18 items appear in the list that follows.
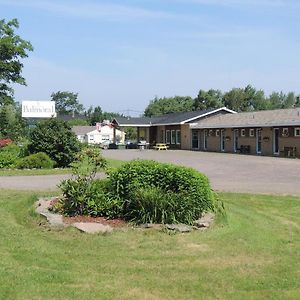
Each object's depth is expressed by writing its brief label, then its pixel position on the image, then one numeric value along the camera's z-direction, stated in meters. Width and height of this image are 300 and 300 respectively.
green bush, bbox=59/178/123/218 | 8.76
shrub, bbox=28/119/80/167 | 24.97
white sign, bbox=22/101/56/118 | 66.12
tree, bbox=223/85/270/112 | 98.75
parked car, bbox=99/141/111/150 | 60.26
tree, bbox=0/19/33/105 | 38.72
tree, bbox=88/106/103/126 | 114.72
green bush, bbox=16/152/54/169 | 23.53
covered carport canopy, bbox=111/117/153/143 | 59.06
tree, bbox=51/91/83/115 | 158.25
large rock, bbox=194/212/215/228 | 8.25
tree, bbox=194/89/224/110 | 96.75
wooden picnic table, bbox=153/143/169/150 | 52.59
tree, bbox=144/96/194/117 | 107.69
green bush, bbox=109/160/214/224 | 8.35
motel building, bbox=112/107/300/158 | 36.69
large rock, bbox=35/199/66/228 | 8.15
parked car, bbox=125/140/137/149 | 59.81
